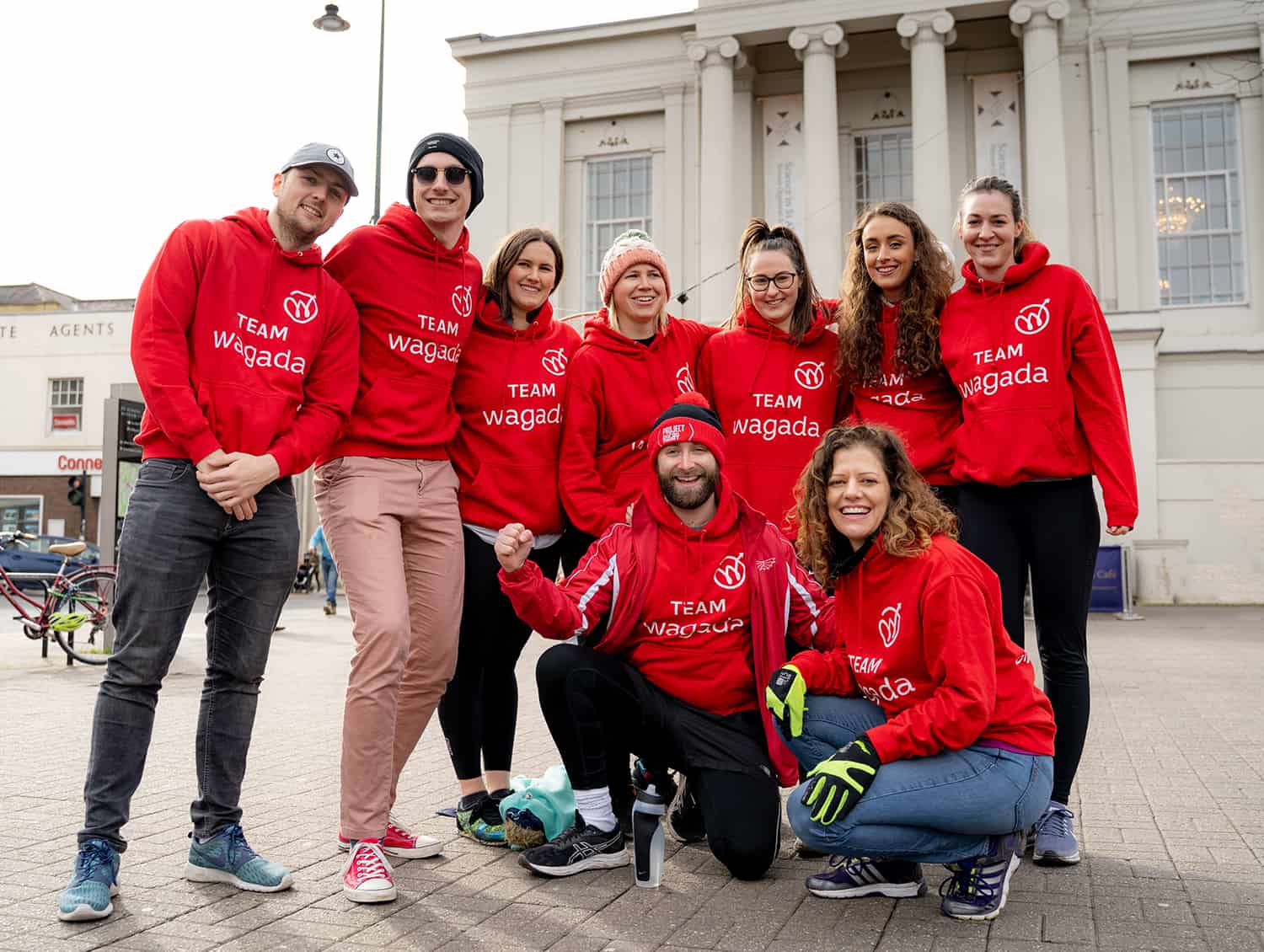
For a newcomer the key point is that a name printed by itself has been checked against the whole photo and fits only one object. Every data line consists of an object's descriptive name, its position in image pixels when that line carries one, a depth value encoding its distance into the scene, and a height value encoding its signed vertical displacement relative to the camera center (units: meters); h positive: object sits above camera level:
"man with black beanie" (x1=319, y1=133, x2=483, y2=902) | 3.89 +0.37
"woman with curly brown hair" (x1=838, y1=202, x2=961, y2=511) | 4.32 +0.82
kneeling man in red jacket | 3.94 -0.31
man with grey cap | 3.46 +0.26
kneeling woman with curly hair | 3.29 -0.50
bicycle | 10.87 -0.57
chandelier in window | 24.83 +7.46
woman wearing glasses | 4.55 +0.69
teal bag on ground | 4.16 -1.00
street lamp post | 16.59 +7.99
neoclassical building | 22.80 +9.15
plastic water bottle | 3.71 -0.98
